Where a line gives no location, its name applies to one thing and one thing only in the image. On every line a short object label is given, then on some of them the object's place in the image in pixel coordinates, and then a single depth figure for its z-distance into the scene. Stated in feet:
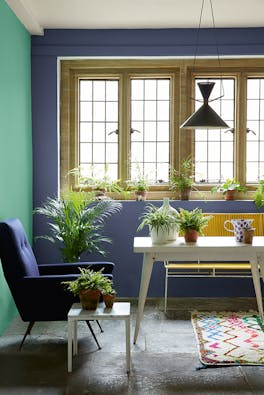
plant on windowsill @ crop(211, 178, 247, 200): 23.66
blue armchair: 16.48
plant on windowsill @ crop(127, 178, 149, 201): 23.70
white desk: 16.93
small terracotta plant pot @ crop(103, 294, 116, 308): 15.35
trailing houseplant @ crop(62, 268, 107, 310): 15.21
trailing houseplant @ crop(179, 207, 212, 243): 17.56
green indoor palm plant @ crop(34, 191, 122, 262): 21.95
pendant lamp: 17.56
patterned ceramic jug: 17.52
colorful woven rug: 15.89
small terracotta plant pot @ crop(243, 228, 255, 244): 17.37
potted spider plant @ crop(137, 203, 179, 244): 17.42
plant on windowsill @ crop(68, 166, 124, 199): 23.80
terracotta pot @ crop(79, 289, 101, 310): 15.19
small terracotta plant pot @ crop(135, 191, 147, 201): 23.68
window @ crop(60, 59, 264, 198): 24.23
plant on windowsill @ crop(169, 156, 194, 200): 23.66
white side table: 14.74
